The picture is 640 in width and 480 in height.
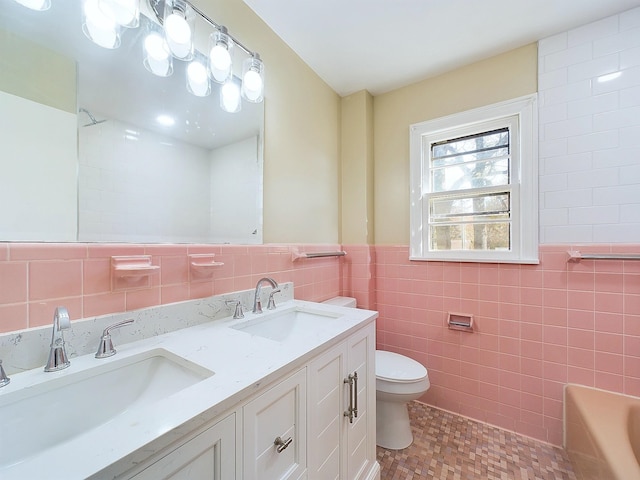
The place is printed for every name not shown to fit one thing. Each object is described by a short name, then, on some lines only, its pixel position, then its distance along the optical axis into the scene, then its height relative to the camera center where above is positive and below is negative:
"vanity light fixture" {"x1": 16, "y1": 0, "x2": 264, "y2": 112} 0.88 +0.80
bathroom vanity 0.47 -0.39
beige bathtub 1.03 -0.87
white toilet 1.52 -0.90
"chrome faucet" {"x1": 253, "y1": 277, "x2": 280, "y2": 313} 1.29 -0.28
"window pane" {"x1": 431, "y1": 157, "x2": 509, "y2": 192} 1.80 +0.48
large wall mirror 0.74 +0.35
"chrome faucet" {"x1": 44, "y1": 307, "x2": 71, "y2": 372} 0.67 -0.29
